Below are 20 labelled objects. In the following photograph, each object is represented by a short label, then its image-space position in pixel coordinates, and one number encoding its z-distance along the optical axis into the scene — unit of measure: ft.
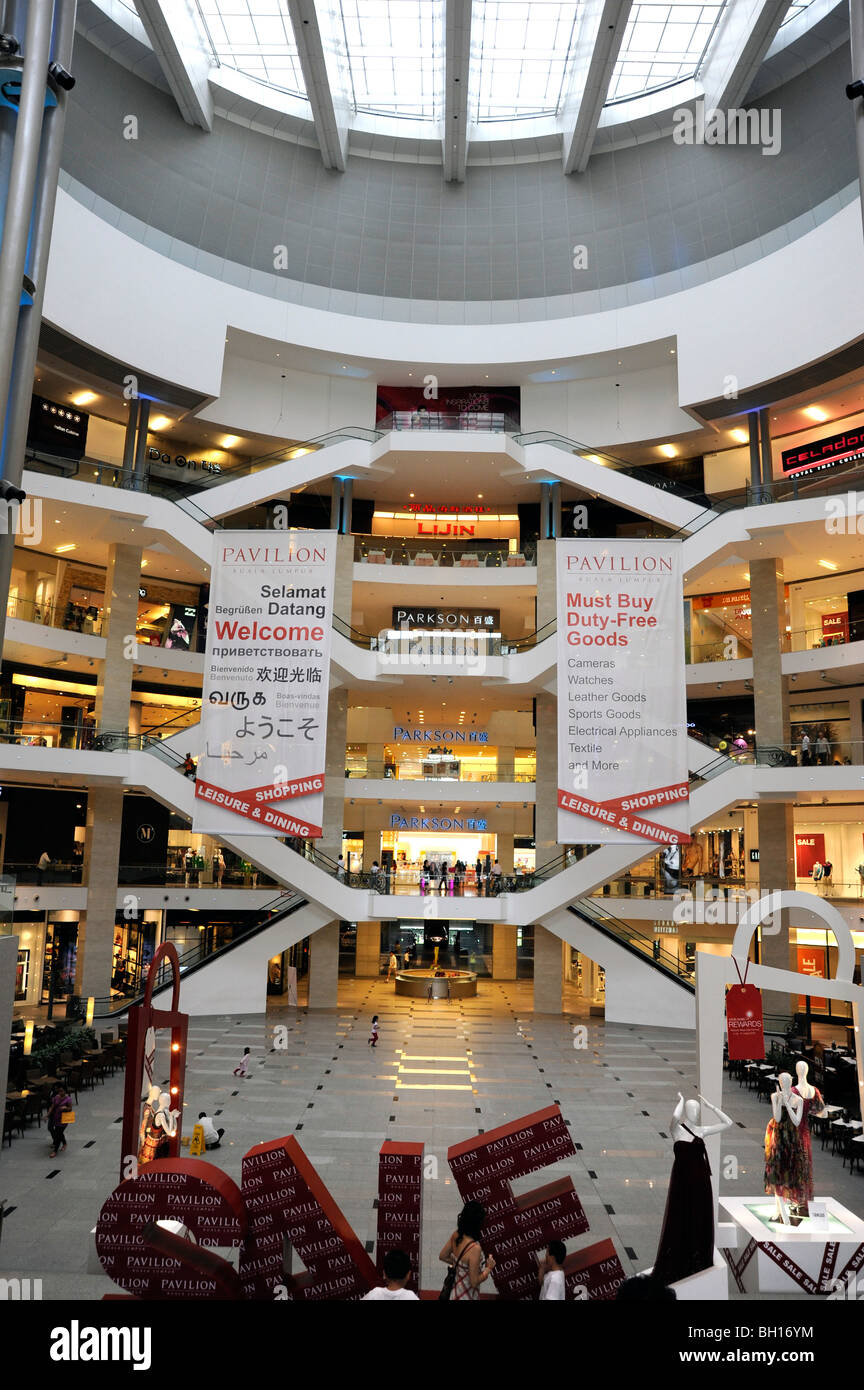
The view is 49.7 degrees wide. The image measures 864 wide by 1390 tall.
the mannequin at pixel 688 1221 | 24.64
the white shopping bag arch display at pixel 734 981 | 32.50
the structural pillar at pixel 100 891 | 71.82
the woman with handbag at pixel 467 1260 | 22.80
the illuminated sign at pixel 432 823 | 86.74
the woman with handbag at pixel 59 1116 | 40.47
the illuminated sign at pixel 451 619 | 93.30
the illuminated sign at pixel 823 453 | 78.02
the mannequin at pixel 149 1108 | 32.81
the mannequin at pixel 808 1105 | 28.84
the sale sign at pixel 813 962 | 84.43
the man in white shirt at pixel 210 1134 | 40.93
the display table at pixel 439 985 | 86.69
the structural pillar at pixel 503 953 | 99.50
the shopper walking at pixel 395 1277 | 20.12
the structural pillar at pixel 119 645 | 73.97
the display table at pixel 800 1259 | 27.55
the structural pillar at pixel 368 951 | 100.53
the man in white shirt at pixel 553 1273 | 22.53
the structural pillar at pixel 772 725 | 72.90
